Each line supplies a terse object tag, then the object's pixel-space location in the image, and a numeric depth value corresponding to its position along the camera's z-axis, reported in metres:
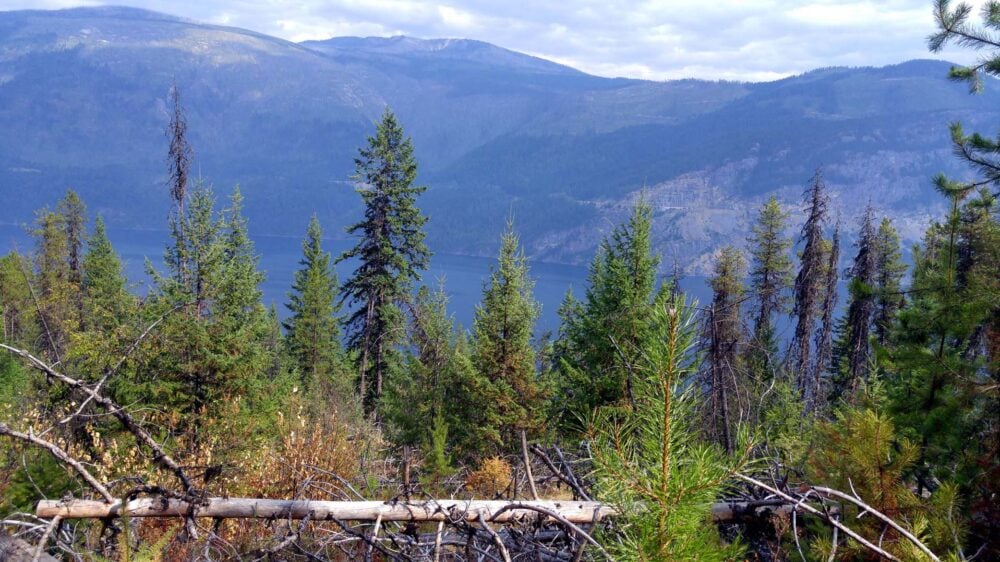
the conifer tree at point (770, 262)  26.78
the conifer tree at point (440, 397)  16.50
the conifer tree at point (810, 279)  24.44
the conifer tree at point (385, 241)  22.73
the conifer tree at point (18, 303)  32.91
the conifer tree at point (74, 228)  34.19
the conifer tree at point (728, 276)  25.77
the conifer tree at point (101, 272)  31.04
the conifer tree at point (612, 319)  13.62
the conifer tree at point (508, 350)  16.75
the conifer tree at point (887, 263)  26.25
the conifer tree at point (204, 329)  14.03
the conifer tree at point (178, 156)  16.25
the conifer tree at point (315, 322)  29.92
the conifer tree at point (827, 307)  24.86
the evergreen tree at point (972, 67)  6.09
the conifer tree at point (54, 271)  31.89
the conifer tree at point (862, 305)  23.73
